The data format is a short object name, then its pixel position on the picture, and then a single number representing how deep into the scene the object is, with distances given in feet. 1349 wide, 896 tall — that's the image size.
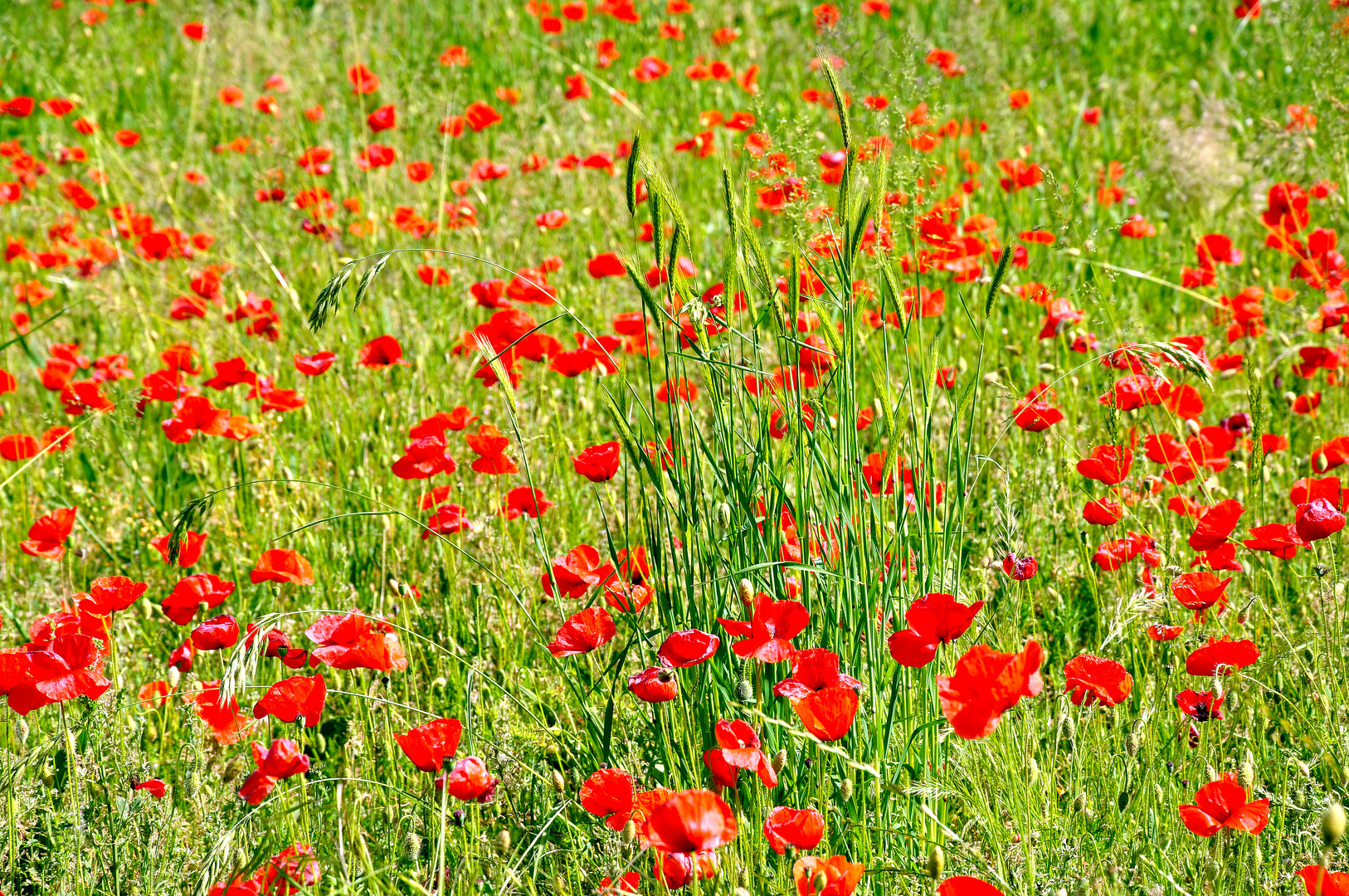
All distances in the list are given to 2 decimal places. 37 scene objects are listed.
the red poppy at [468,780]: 23.19
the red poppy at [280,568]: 24.13
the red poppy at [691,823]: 22.65
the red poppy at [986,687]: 22.74
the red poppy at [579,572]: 24.07
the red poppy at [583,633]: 23.50
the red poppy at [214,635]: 23.77
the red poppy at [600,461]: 23.99
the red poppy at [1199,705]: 23.42
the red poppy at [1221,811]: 22.89
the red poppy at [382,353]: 25.85
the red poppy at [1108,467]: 24.23
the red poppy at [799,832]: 22.86
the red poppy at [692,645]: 23.12
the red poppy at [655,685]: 23.07
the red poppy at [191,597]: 23.94
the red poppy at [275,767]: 23.13
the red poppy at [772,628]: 23.17
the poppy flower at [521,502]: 24.52
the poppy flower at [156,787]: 23.65
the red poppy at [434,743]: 23.18
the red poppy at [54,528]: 24.57
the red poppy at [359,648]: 23.42
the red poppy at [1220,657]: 23.37
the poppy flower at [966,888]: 22.62
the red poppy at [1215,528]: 23.80
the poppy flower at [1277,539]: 23.72
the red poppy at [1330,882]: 22.68
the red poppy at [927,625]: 23.06
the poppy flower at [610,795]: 23.11
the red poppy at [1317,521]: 23.62
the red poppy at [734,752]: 22.99
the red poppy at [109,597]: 23.90
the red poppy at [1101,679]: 23.28
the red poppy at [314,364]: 25.71
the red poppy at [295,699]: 23.28
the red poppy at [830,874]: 22.73
